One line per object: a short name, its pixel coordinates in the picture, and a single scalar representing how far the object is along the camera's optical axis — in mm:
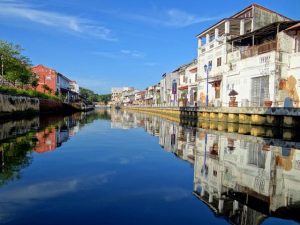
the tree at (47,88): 51296
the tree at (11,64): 33083
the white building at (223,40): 26658
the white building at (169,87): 51396
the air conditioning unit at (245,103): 21679
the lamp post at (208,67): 30312
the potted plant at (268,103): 18534
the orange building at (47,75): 55923
